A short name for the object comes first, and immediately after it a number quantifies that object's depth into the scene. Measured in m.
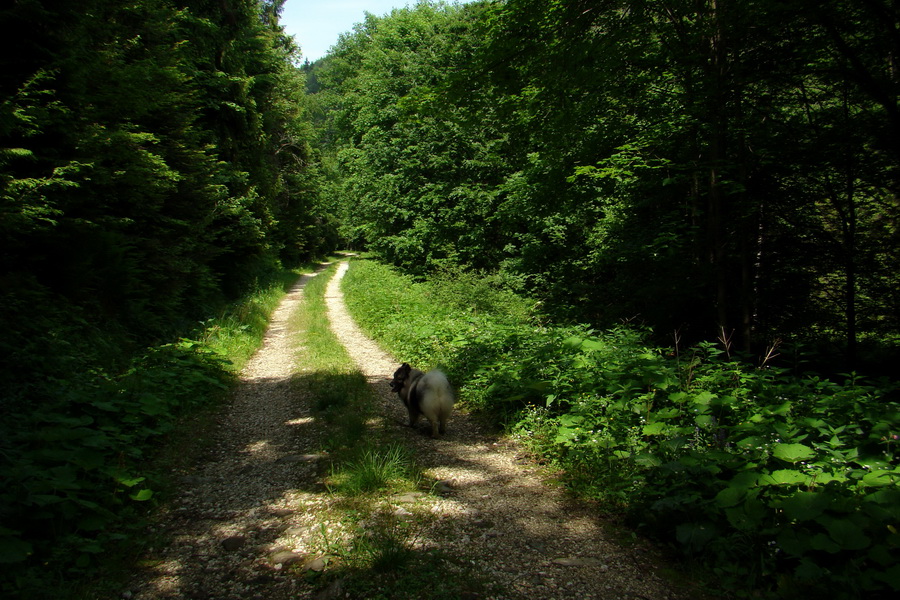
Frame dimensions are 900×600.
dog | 6.00
